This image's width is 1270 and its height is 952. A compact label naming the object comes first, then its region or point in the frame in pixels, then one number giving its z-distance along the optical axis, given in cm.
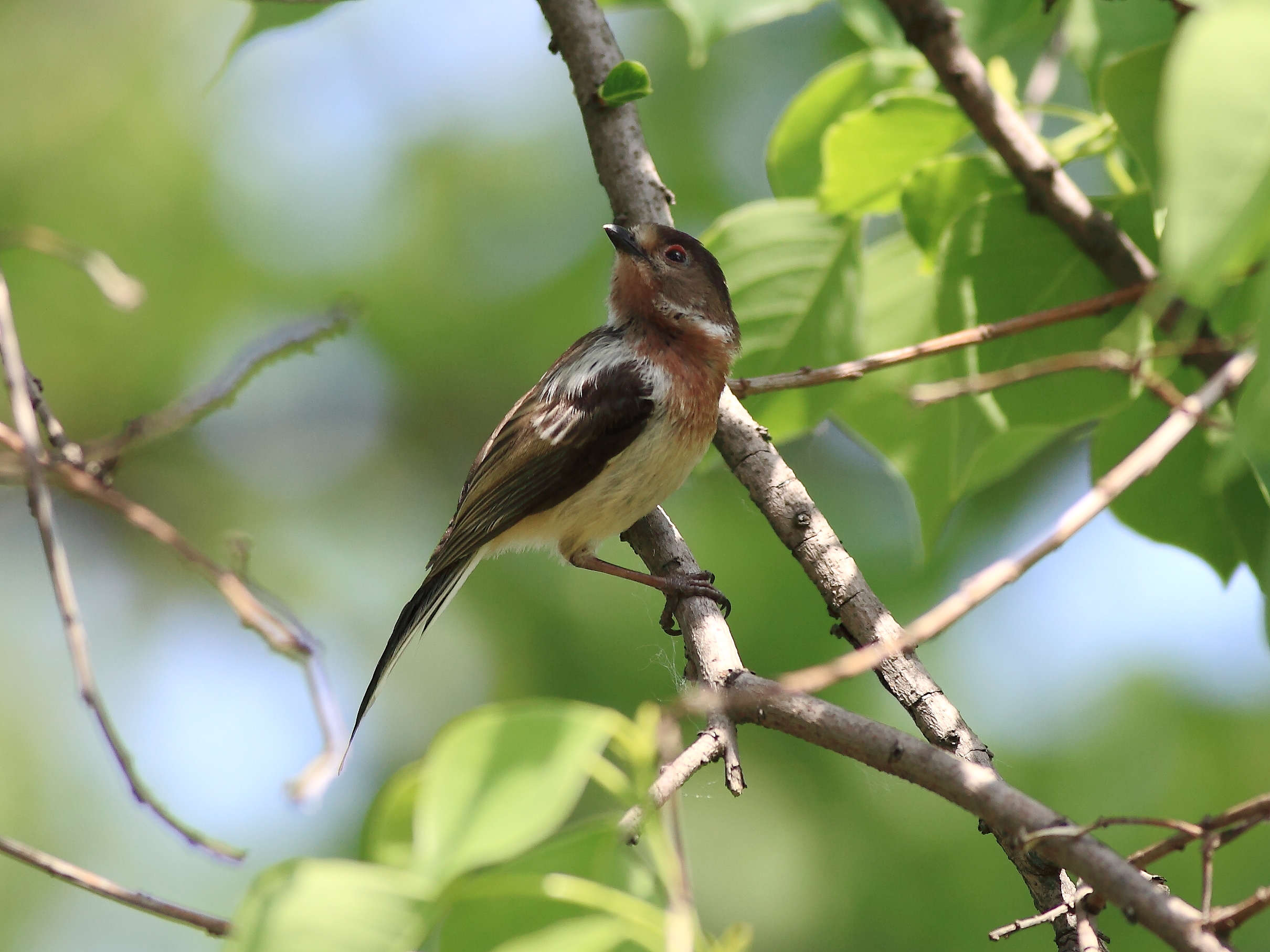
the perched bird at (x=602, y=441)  715
